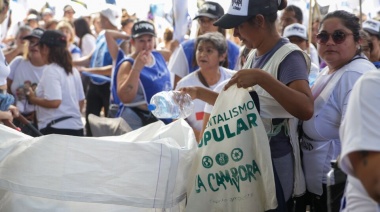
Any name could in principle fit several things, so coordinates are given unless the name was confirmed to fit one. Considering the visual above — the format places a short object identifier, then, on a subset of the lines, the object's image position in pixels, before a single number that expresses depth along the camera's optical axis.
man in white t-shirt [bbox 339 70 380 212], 2.18
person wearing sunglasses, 3.59
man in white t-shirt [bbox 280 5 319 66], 7.71
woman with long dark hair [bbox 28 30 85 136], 6.29
